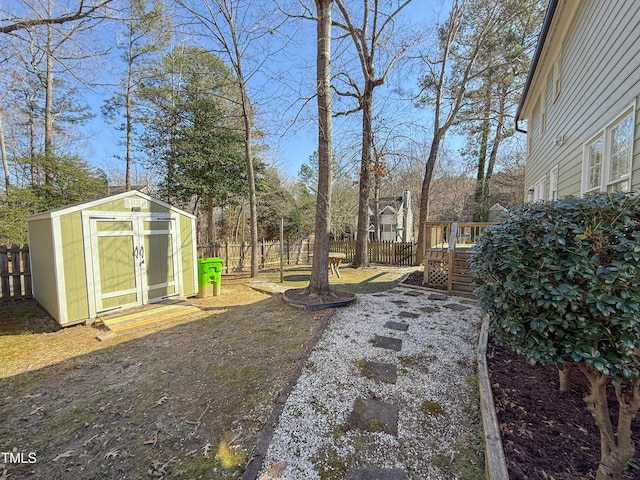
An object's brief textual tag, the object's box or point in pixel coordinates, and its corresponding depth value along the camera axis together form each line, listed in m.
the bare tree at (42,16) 4.85
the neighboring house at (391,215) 28.43
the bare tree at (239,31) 7.30
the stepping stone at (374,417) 2.25
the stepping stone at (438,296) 6.16
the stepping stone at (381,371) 2.97
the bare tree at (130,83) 11.88
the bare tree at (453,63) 10.23
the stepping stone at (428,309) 5.26
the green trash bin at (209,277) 6.47
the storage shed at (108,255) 4.48
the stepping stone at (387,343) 3.70
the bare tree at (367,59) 8.32
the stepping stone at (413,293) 6.49
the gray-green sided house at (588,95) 2.97
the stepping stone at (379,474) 1.79
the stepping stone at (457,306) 5.37
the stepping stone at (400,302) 5.80
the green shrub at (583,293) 1.44
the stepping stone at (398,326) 4.34
